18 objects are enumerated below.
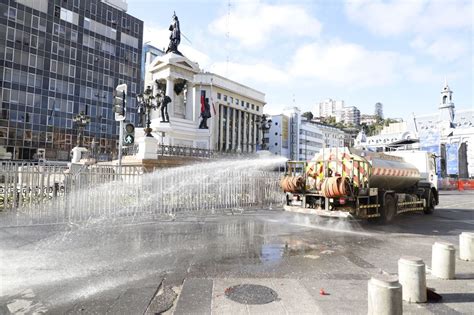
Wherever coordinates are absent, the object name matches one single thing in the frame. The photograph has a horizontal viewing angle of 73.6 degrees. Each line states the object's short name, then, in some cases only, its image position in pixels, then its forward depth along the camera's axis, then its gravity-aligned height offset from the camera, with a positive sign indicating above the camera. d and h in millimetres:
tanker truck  10578 -232
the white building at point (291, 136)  108500 +14576
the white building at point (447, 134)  60100 +12408
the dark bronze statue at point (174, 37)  30109 +13145
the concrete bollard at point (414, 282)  4723 -1516
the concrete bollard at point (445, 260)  5781 -1447
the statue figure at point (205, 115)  33241 +6961
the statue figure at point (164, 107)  25828 +5670
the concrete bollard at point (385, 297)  3820 -1424
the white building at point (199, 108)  28828 +10845
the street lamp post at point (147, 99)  22047 +5489
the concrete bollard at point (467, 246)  7176 -1489
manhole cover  4691 -1809
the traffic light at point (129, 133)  13133 +1745
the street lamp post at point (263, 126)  31350 +5127
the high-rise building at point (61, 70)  48875 +18339
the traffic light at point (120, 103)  12859 +2922
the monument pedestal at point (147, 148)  18656 +1631
